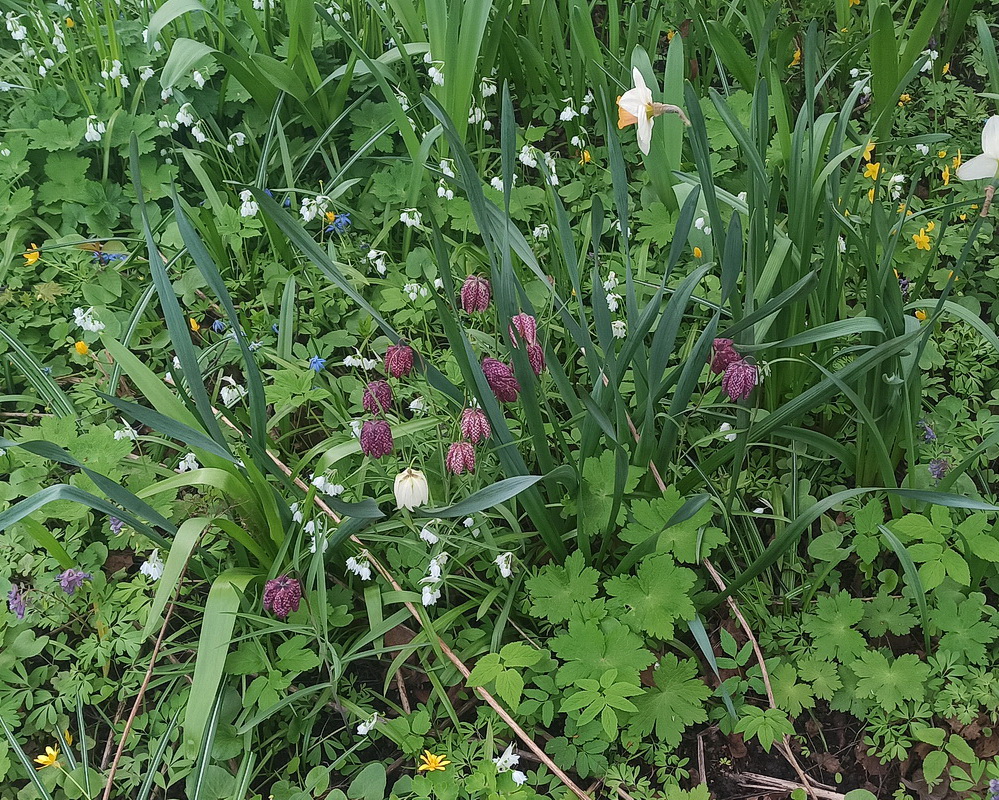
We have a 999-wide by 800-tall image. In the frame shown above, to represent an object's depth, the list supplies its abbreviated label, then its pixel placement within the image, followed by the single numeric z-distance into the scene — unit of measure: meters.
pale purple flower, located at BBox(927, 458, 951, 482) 1.78
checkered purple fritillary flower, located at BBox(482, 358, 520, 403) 1.53
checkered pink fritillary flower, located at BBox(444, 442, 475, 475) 1.52
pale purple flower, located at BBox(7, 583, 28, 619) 1.73
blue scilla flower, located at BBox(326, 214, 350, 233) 2.30
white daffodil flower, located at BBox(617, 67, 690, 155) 1.48
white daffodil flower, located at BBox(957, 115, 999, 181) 1.33
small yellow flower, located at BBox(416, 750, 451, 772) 1.50
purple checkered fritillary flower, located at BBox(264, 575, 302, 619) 1.54
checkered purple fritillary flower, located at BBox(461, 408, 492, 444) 1.50
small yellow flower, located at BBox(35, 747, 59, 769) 1.55
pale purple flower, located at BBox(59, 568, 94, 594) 1.71
